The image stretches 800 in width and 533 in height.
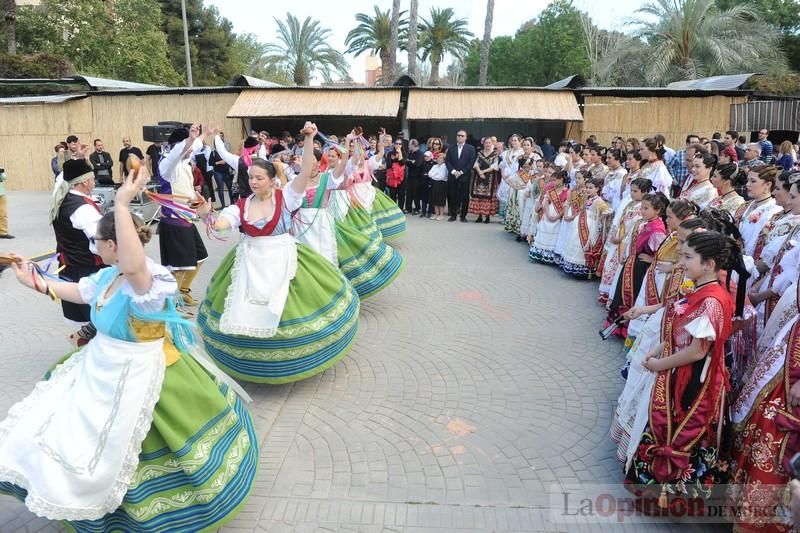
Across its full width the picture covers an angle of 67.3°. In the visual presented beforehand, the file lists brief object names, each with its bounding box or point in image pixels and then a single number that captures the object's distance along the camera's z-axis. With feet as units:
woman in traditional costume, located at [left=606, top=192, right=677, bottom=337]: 17.79
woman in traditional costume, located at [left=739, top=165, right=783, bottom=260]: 16.42
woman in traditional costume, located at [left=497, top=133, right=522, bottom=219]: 40.60
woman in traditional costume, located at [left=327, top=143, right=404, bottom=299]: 20.71
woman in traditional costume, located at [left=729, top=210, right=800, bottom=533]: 9.57
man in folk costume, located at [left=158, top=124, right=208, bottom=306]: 20.45
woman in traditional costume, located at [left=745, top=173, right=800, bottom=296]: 14.51
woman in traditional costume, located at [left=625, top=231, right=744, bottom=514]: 10.27
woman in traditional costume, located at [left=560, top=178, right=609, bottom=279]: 26.12
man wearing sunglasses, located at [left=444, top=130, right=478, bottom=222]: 42.14
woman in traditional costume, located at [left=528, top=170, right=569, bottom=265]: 28.63
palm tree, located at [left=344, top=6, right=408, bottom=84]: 104.63
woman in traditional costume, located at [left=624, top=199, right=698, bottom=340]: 14.51
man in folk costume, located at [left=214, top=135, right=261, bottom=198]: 23.24
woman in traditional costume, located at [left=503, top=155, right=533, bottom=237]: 36.45
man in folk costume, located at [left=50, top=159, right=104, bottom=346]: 15.25
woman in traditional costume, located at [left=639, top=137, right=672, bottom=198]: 24.73
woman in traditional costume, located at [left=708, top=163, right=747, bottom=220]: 18.80
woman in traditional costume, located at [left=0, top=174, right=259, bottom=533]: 8.64
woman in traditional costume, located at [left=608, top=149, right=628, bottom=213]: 26.37
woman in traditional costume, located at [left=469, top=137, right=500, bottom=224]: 42.27
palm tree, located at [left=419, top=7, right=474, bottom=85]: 111.04
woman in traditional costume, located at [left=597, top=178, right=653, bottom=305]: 20.67
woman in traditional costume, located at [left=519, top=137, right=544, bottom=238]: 33.22
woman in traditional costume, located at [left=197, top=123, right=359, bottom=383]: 14.30
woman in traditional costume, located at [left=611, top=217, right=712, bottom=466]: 11.17
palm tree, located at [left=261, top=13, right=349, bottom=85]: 118.32
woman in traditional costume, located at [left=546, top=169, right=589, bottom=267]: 27.20
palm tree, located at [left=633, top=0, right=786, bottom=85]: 83.10
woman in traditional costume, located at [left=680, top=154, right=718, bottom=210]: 20.53
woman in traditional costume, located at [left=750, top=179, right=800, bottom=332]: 13.04
